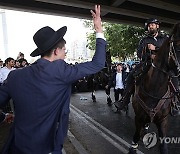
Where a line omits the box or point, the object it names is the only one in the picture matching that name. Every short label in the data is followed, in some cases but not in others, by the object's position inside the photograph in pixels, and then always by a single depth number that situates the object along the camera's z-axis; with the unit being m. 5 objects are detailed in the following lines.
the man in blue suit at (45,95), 1.28
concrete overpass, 8.61
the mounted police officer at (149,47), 2.94
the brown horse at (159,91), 2.55
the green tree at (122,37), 15.10
